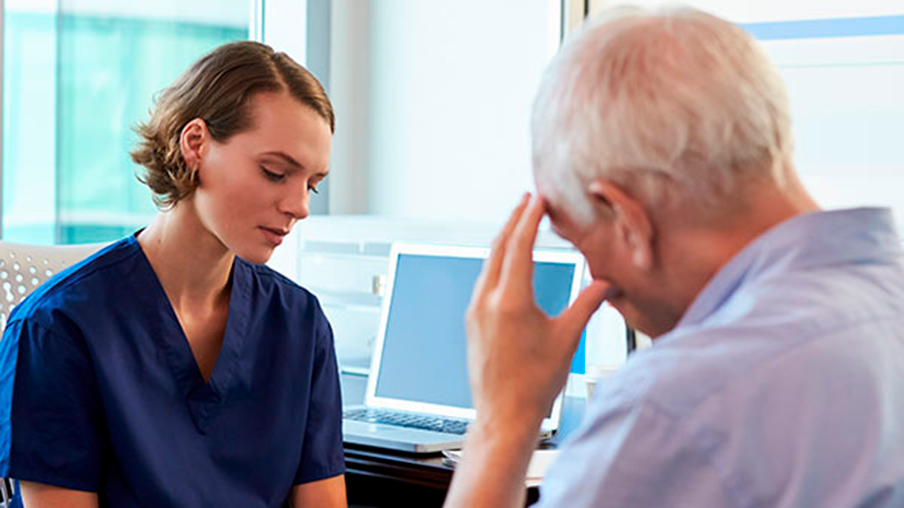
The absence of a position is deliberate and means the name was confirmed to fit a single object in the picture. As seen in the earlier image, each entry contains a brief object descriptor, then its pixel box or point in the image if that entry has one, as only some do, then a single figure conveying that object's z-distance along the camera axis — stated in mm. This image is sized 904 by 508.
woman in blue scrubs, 2299
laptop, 2711
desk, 2491
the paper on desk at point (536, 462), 2450
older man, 1575
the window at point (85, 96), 3244
